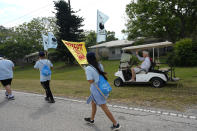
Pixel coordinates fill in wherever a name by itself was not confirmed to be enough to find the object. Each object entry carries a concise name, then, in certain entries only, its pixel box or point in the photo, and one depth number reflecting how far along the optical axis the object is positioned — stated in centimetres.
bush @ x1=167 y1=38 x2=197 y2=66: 1533
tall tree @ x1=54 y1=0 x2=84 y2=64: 2517
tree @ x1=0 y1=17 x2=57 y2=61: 3794
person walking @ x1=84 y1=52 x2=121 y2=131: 324
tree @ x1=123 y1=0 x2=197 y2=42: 2139
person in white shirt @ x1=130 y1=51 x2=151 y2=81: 718
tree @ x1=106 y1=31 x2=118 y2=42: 6412
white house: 3291
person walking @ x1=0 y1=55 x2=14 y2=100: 616
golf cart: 737
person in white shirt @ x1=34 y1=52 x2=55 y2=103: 541
